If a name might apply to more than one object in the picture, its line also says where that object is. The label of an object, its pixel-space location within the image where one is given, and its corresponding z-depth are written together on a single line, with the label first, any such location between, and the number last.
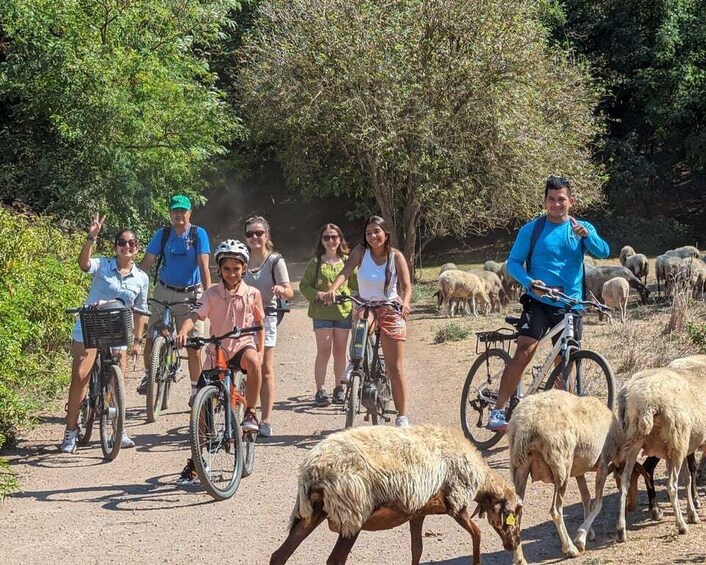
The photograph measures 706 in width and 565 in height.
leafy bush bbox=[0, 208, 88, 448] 17.86
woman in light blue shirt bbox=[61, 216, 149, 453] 18.59
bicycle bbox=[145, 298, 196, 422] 21.47
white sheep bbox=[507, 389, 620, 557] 12.80
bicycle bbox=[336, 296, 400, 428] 18.80
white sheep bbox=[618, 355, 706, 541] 13.20
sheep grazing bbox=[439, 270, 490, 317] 41.53
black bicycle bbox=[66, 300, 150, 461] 18.02
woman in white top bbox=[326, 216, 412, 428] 18.50
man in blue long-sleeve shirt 16.77
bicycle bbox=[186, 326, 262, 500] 15.42
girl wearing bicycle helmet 16.77
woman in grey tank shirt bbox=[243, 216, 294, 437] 19.96
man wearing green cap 21.37
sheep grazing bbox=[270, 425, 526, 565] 10.95
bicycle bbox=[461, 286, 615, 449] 16.70
